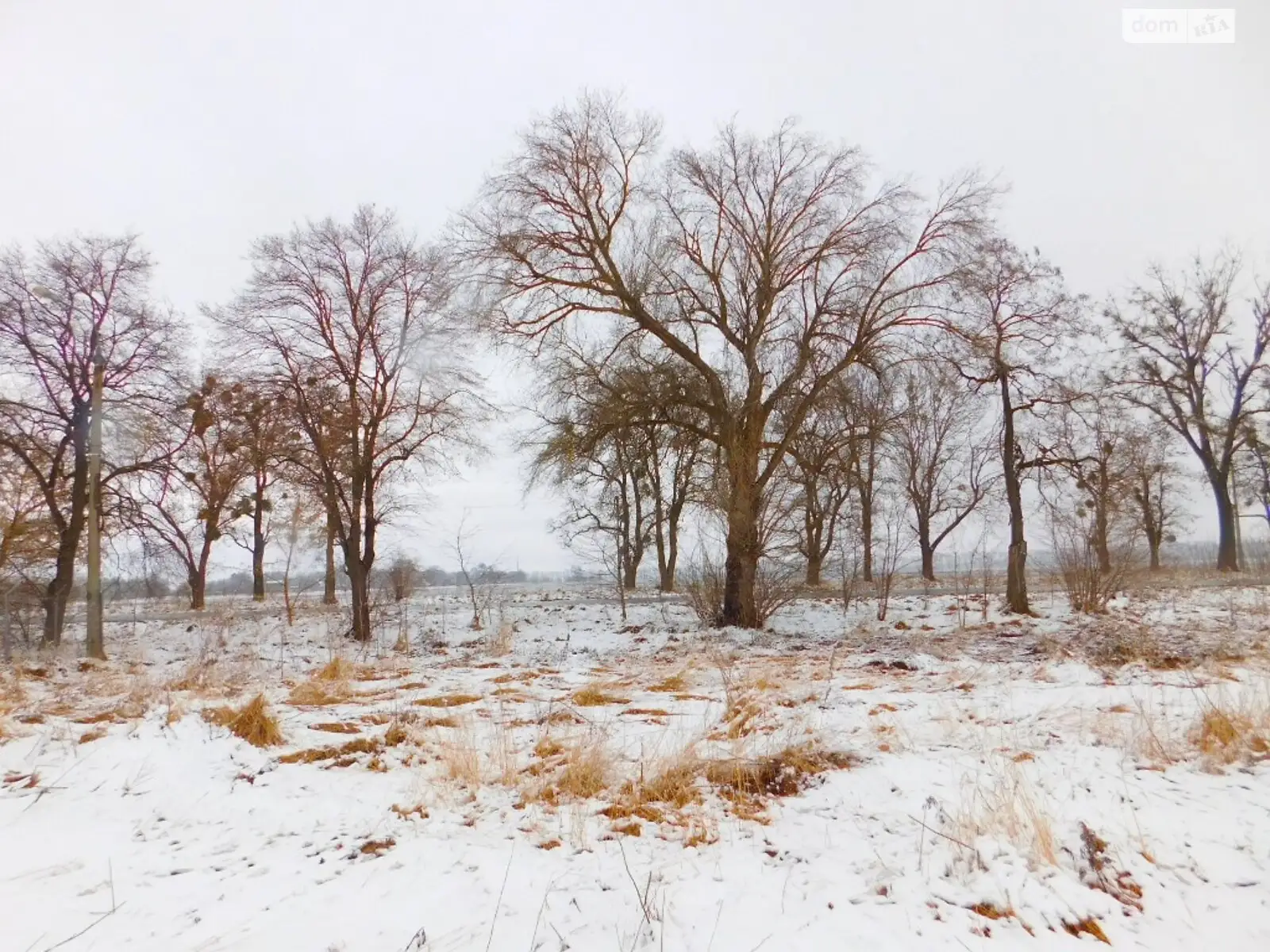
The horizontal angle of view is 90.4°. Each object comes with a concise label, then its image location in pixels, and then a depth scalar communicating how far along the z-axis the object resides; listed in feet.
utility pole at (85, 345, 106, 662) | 38.78
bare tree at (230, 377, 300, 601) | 46.83
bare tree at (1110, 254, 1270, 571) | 75.77
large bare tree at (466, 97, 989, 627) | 41.65
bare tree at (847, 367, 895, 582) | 44.73
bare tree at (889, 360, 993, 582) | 46.11
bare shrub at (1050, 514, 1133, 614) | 41.06
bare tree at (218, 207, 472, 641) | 47.03
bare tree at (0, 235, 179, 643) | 45.98
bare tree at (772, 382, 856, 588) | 45.01
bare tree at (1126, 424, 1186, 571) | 79.00
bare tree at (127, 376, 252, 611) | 49.44
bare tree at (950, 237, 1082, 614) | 42.60
